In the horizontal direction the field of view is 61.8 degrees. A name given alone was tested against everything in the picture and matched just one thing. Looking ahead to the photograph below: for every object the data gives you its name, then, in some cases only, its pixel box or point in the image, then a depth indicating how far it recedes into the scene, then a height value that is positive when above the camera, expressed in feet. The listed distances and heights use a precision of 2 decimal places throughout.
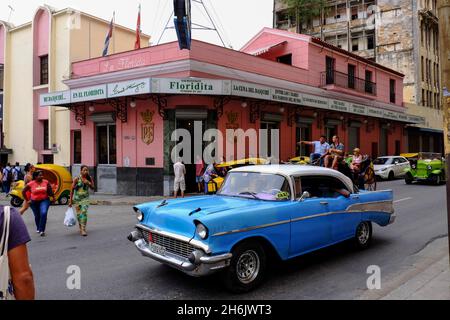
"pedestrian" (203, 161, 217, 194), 47.93 -1.33
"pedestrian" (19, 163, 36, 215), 34.12 -0.66
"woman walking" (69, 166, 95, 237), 27.66 -2.31
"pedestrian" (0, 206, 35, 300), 7.16 -1.75
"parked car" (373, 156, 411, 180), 71.92 -1.01
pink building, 50.78 +9.27
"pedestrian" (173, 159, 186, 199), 47.75 -1.59
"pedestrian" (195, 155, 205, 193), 51.21 -0.84
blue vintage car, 14.76 -2.61
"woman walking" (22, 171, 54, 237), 27.73 -2.39
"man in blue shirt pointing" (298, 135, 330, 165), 41.73 +1.49
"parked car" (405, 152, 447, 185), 60.54 -1.43
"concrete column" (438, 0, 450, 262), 13.94 +3.86
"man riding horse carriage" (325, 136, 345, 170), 36.81 +0.55
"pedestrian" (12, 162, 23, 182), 63.00 -1.23
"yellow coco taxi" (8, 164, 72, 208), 46.85 -2.14
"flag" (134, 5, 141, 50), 64.46 +23.50
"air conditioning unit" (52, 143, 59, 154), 66.69 +3.12
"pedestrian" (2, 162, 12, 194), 61.33 -1.95
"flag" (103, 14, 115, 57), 62.34 +20.67
